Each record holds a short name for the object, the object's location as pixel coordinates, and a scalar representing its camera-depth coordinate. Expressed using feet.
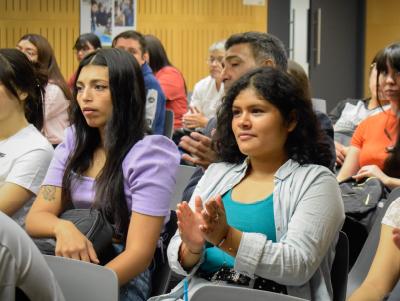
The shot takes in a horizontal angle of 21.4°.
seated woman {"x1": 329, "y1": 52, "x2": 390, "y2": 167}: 23.10
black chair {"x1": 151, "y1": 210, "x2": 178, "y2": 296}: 12.72
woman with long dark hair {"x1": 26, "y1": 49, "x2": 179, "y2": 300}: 12.11
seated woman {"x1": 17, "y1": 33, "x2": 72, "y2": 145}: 24.28
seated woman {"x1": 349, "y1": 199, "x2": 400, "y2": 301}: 11.47
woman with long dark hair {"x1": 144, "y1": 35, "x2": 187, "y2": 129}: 30.41
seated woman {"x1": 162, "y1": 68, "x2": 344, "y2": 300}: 10.45
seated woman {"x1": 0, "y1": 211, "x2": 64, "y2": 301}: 6.95
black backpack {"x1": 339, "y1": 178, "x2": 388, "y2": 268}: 15.02
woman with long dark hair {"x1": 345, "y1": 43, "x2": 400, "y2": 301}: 11.57
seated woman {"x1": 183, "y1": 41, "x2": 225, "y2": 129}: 30.84
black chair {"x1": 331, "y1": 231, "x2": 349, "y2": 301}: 11.40
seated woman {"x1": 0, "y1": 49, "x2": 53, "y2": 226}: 14.31
